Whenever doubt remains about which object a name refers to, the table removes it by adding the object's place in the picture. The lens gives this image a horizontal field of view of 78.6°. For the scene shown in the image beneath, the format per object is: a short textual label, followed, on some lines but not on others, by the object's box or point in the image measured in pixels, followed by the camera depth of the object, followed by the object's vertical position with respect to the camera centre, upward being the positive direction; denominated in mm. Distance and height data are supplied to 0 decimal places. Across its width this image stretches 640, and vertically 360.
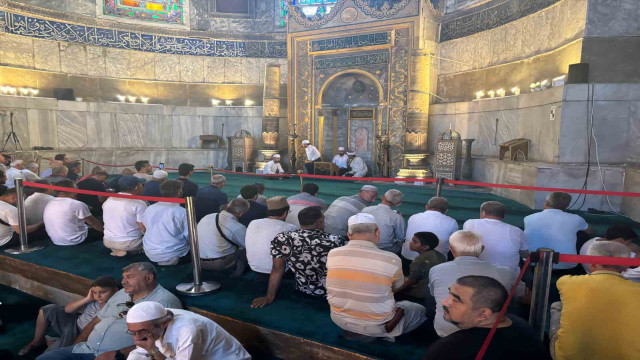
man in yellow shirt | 1730 -783
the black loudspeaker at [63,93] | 10570 +1242
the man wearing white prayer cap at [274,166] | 10297 -656
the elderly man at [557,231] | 3249 -725
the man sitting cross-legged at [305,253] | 2652 -771
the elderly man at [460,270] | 2100 -688
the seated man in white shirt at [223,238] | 3439 -856
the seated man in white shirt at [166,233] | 3562 -859
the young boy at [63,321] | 2863 -1348
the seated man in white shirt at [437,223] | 3332 -690
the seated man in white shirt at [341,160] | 10383 -479
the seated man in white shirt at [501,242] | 2830 -717
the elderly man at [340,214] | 3932 -725
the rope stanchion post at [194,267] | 3086 -1008
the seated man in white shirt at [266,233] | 3082 -727
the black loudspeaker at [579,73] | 5926 +1088
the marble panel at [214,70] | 13047 +2364
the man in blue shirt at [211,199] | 4445 -677
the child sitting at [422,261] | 2715 -821
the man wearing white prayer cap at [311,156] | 10898 -403
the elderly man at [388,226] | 3566 -768
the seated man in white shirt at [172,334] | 1856 -956
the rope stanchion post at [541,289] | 1903 -718
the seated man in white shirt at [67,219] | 4035 -850
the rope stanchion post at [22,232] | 4125 -989
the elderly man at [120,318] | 2465 -1160
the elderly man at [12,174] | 5751 -522
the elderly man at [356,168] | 10203 -683
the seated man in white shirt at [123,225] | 3857 -850
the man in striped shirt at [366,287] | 2146 -809
